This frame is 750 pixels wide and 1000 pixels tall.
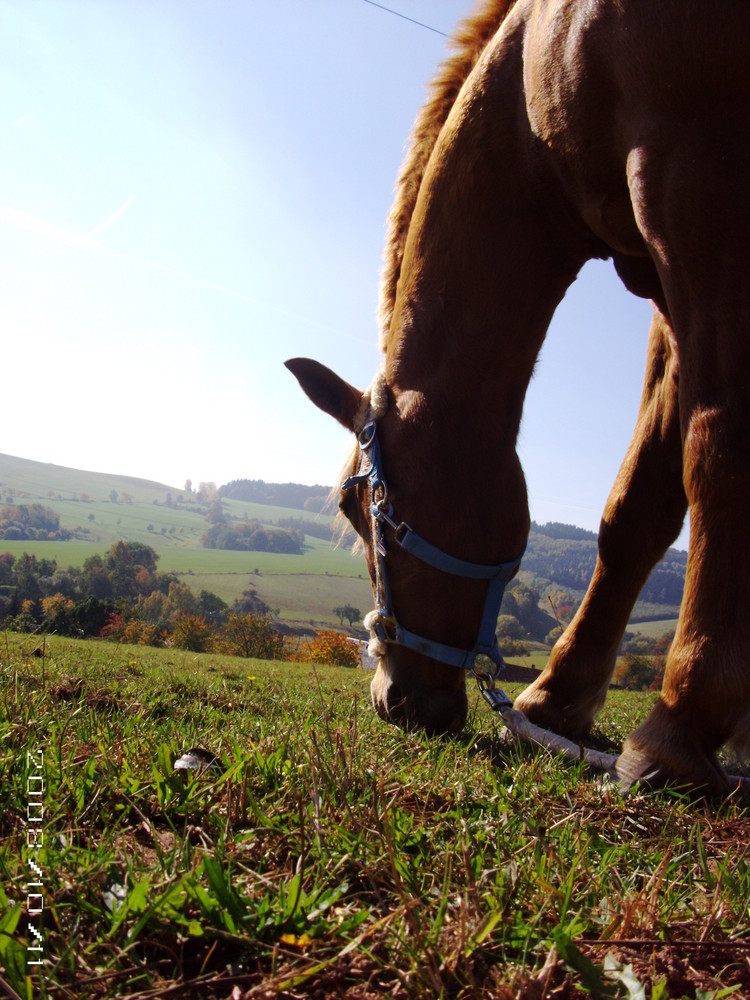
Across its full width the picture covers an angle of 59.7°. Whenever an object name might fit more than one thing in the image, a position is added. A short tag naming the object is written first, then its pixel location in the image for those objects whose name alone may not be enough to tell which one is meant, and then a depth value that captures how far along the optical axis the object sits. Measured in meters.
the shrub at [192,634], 31.58
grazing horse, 2.21
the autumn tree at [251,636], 26.91
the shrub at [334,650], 29.29
